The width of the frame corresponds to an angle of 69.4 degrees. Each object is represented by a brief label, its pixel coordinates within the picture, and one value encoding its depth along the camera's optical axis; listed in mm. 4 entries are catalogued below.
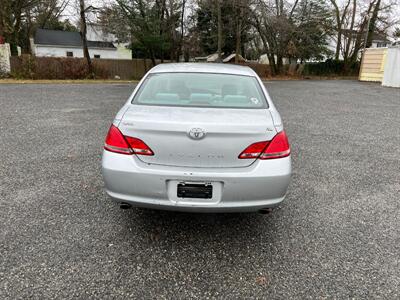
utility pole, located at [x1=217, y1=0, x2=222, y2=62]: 24025
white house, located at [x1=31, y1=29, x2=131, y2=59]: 36312
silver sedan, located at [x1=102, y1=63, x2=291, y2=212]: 2205
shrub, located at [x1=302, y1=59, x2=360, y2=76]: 33188
